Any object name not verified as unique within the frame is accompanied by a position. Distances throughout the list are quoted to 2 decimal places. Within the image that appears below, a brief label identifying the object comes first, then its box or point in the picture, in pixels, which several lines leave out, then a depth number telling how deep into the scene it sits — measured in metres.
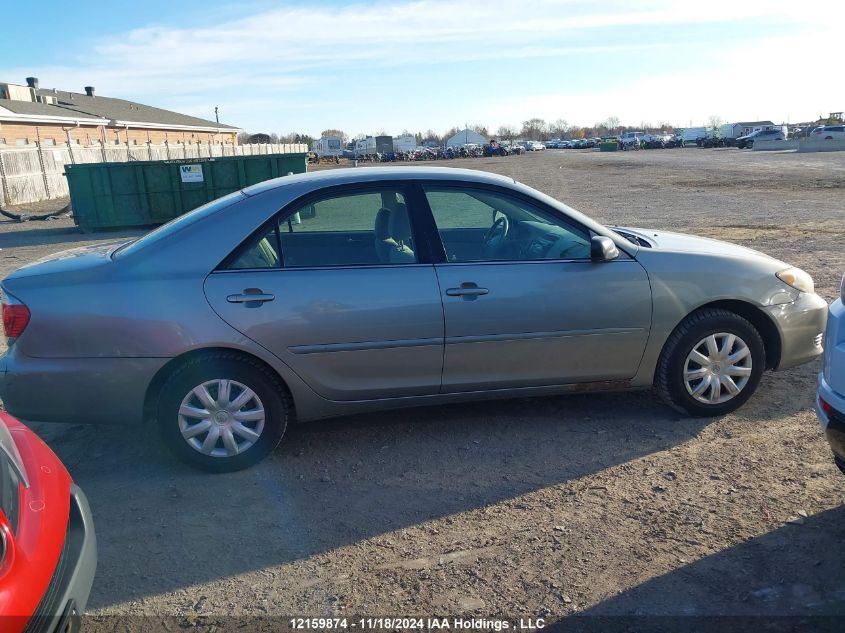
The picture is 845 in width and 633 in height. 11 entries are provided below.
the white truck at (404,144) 100.88
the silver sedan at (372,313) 3.87
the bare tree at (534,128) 179.88
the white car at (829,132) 53.78
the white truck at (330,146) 98.19
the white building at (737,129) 80.00
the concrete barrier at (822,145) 50.91
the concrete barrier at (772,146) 58.94
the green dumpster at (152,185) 17.53
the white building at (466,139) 128.25
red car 2.06
